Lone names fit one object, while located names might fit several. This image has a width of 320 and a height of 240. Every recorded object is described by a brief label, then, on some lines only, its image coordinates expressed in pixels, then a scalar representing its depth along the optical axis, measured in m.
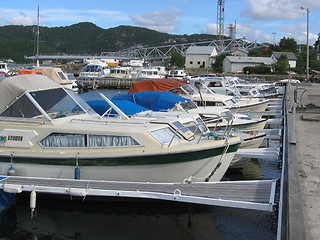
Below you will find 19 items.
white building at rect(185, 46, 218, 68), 116.44
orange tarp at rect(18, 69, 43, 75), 35.02
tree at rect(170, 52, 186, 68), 111.19
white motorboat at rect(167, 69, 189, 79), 64.50
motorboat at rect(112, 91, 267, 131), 16.52
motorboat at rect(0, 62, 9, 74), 57.95
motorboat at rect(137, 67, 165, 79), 65.50
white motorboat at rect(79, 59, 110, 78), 63.43
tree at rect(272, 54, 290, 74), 77.64
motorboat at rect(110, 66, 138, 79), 65.75
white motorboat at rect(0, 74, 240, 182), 9.58
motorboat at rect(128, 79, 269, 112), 20.45
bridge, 165.79
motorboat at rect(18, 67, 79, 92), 37.97
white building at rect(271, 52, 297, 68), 91.06
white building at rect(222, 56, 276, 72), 90.06
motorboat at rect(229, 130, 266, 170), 13.79
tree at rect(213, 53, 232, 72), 99.31
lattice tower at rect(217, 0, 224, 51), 134.25
